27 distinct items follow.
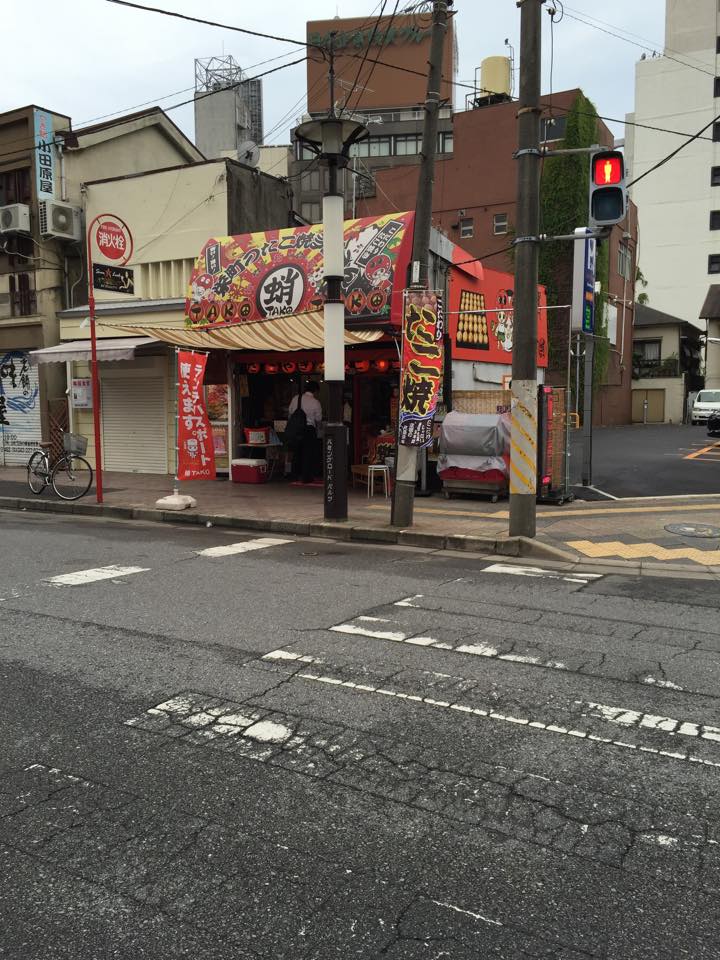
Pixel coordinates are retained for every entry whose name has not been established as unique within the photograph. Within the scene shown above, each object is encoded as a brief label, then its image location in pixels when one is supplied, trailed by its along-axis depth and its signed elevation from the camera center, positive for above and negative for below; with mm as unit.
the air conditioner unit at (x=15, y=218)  19938 +5093
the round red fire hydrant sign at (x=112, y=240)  15125 +3525
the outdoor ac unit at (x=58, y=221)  19906 +5039
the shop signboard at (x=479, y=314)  15156 +2071
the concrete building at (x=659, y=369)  45188 +2591
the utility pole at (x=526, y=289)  9344 +1546
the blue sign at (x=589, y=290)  13961 +2226
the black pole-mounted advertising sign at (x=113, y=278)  13055 +2341
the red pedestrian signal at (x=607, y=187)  8539 +2503
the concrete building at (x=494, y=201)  37281 +10602
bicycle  14359 -1152
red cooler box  16484 -1213
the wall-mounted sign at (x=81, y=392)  19734 +579
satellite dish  21281 +7195
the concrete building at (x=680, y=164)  52906 +17172
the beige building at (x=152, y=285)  18406 +3217
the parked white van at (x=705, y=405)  37250 +364
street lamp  10500 +1828
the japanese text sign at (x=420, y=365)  10641 +669
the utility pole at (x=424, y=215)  10227 +2713
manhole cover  10477 -1626
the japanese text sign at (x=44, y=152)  20047 +6835
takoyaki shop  14008 +1488
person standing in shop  15789 -580
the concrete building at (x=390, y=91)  57031 +25014
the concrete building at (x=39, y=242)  20125 +4578
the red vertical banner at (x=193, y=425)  12977 -179
